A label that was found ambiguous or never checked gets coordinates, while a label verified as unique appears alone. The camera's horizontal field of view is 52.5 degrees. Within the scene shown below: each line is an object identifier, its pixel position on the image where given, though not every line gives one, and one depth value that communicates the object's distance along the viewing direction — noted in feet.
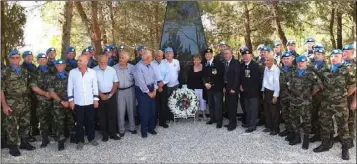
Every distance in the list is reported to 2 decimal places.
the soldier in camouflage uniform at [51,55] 19.31
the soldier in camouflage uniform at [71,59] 20.68
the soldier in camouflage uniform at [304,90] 17.60
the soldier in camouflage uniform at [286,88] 18.92
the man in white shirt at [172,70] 22.33
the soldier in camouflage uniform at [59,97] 18.04
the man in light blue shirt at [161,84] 21.77
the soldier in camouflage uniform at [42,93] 18.24
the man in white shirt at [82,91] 17.52
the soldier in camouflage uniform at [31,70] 19.11
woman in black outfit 22.65
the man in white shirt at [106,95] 18.74
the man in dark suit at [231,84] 20.93
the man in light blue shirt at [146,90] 19.52
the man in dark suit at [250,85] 20.58
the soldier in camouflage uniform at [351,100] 16.22
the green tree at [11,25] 25.88
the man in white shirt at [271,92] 19.61
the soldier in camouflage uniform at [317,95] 17.65
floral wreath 22.67
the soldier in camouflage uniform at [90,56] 20.68
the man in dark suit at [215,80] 21.77
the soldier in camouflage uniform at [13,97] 17.08
